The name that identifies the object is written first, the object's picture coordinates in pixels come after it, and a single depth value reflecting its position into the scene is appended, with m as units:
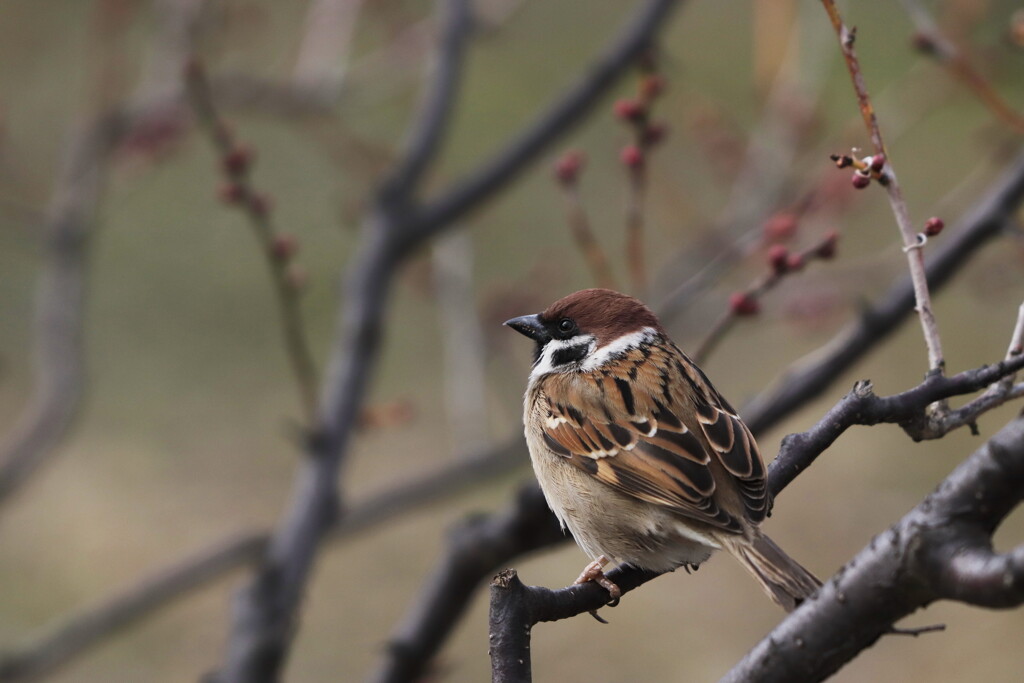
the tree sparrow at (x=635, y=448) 4.81
